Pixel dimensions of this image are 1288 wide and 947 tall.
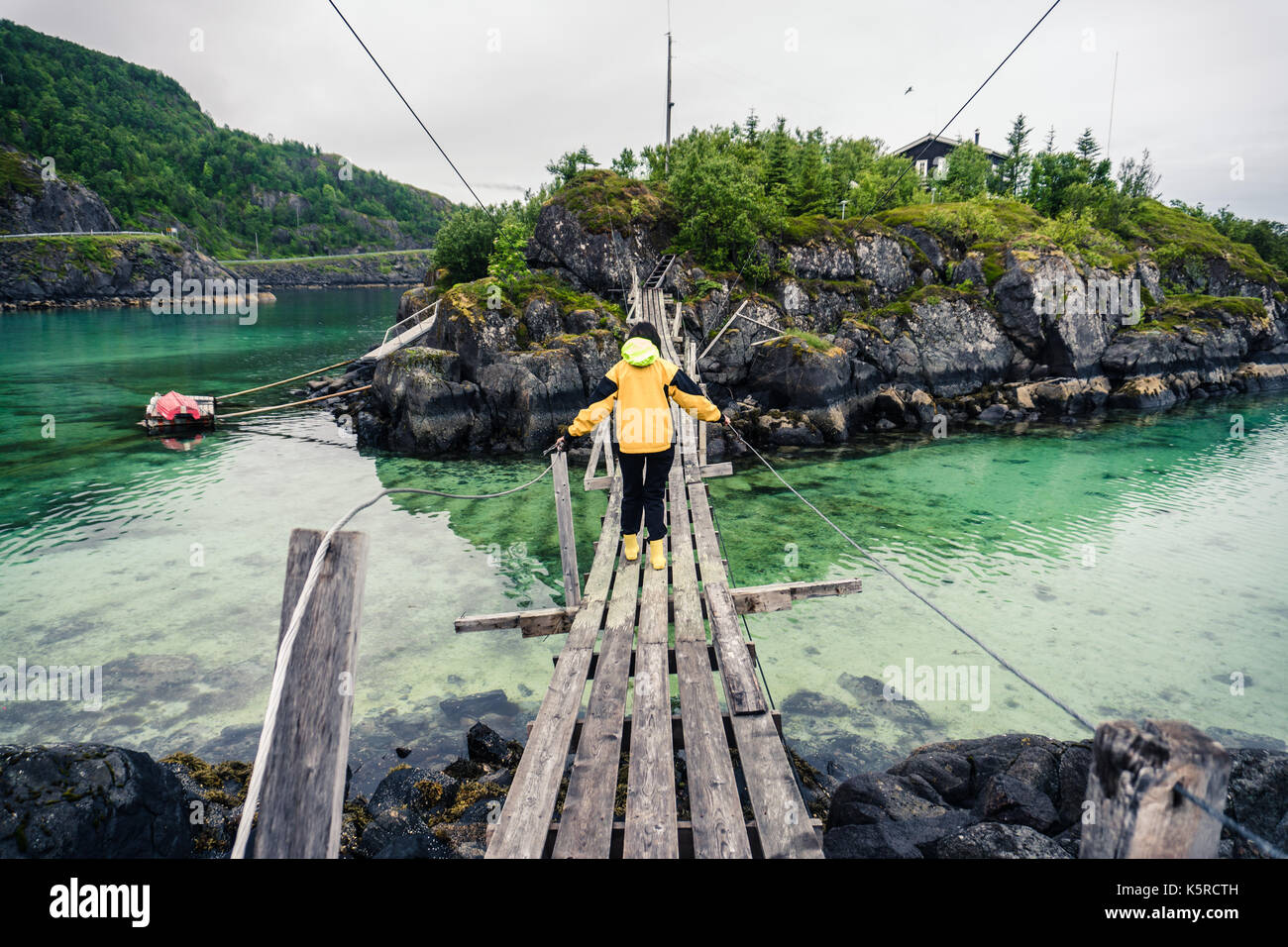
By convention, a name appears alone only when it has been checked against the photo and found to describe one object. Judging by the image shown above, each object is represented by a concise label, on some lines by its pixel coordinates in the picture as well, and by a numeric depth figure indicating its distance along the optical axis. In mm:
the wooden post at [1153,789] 1773
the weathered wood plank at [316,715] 2271
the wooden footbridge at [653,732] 3371
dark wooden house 56656
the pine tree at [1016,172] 46969
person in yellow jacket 6773
